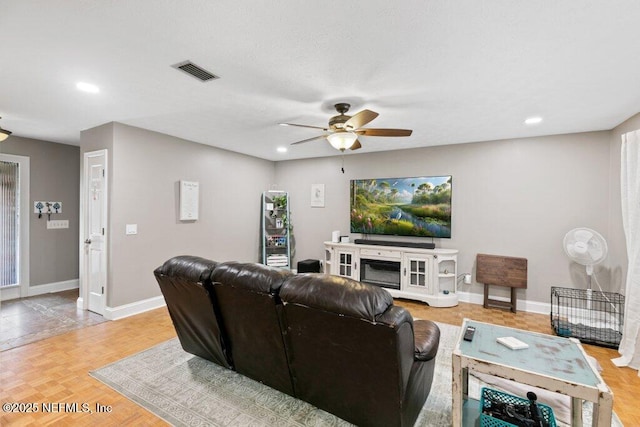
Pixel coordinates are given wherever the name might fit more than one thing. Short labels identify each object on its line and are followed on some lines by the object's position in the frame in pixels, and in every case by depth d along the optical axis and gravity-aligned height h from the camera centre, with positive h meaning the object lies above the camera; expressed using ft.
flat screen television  16.05 +0.44
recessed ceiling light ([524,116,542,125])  11.29 +3.72
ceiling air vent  7.52 +3.74
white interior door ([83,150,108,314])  12.87 -0.87
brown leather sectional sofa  5.17 -2.55
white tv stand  14.89 -3.04
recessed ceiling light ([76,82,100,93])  8.77 +3.73
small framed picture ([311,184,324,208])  19.99 +1.17
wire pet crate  11.05 -4.28
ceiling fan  9.96 +2.83
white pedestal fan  11.52 -1.24
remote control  6.73 -2.81
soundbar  15.76 -1.68
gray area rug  6.64 -4.63
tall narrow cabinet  20.31 -0.98
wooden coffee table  4.99 -2.87
